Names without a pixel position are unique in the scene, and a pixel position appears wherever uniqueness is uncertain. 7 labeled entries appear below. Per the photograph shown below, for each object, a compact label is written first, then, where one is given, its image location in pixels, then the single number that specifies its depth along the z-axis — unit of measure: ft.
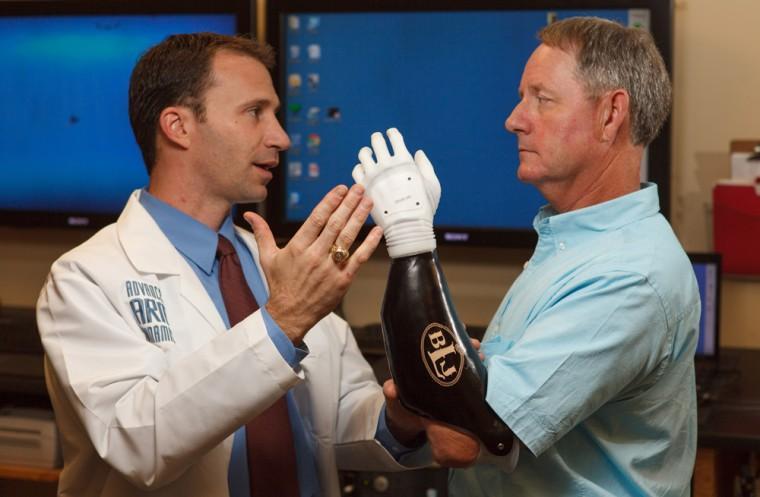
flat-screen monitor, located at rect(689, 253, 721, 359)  8.54
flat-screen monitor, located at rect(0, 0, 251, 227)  9.81
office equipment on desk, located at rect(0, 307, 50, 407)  8.76
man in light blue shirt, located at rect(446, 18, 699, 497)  4.41
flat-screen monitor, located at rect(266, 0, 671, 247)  9.04
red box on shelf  8.57
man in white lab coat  4.75
